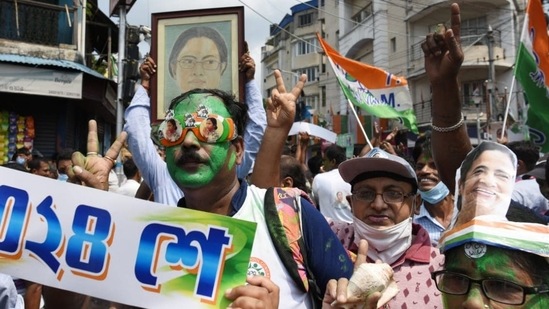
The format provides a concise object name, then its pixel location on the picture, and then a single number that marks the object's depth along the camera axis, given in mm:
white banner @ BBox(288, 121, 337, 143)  8445
